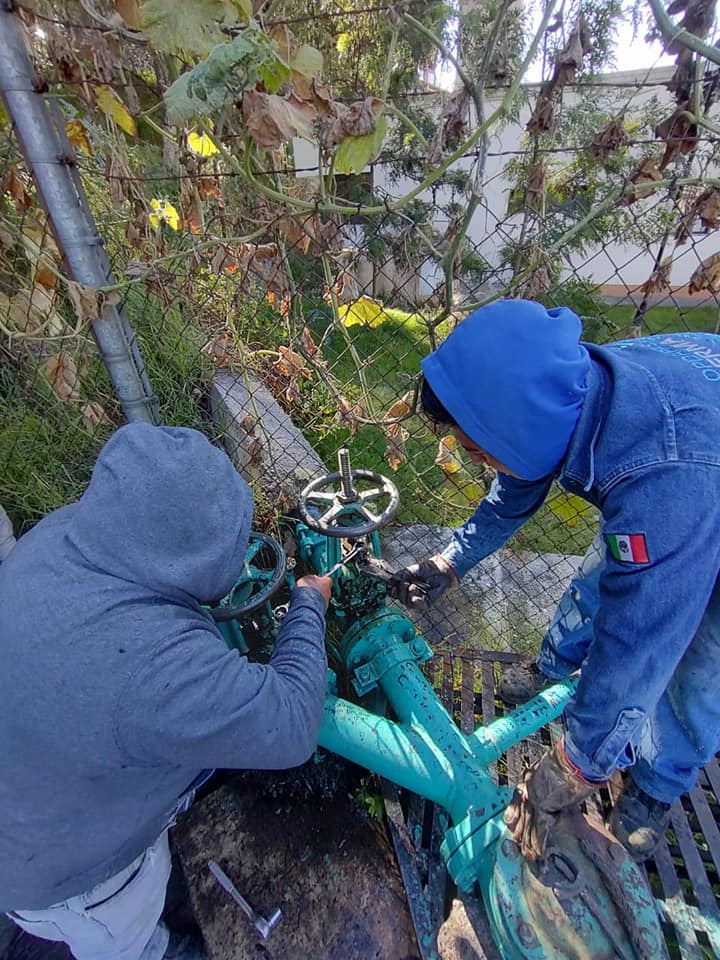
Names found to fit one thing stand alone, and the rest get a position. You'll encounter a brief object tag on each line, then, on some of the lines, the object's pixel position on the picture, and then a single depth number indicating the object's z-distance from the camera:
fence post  1.22
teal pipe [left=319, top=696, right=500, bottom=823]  1.48
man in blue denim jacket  0.99
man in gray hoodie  0.96
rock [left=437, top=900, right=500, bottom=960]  1.39
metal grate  1.46
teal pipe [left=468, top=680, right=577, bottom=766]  1.58
